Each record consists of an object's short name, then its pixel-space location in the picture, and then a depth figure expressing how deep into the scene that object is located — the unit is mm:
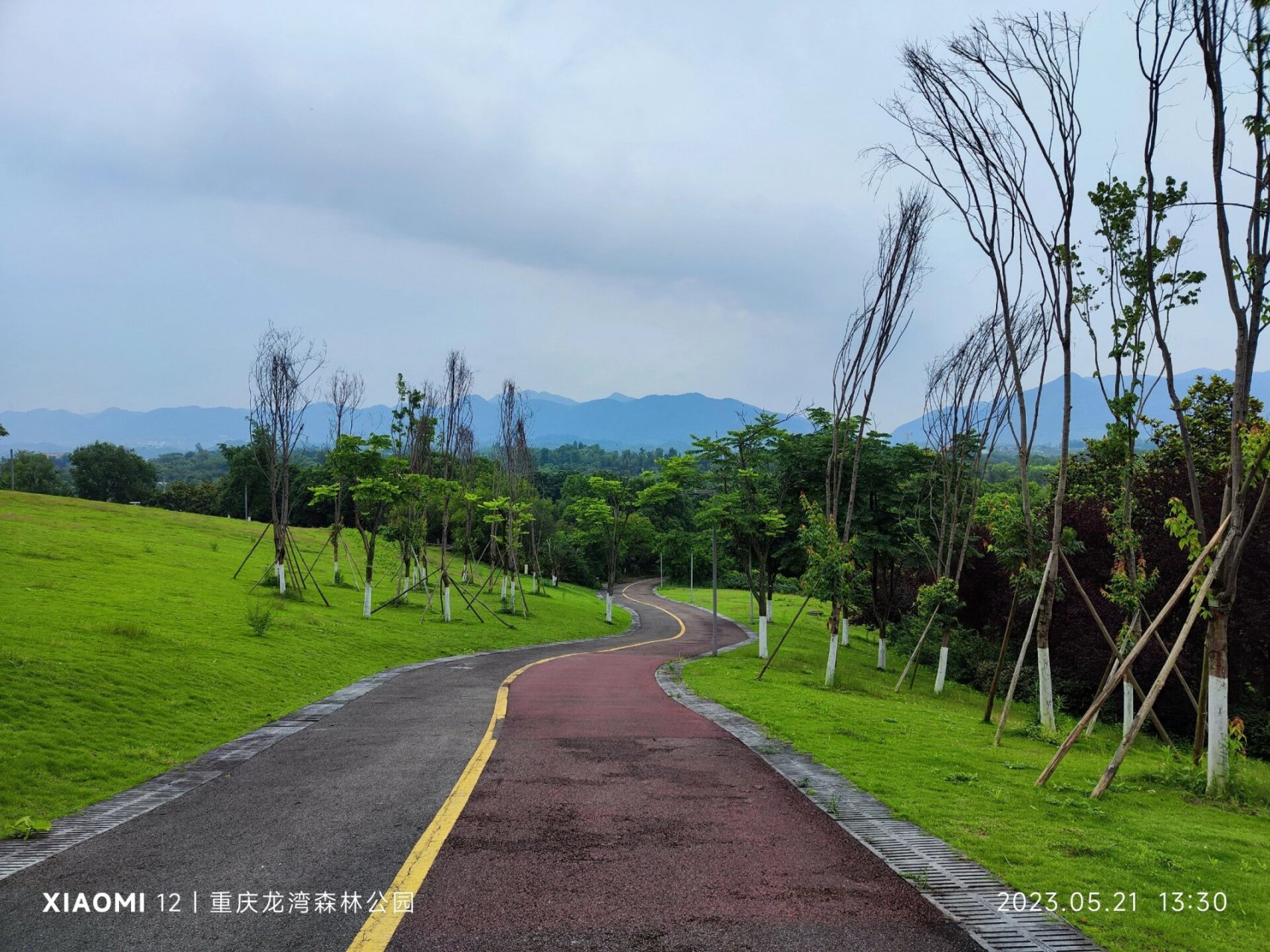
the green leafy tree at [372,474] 29453
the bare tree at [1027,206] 13141
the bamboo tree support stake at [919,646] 23047
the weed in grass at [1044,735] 13969
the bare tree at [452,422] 33938
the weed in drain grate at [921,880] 5055
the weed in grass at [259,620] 19281
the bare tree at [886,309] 23375
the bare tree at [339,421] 39031
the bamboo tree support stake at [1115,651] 11039
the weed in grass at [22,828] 5816
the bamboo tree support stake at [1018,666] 12281
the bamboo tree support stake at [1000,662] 14750
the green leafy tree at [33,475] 85250
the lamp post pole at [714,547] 26812
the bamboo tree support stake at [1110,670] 11953
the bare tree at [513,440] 41656
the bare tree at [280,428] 29750
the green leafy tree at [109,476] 88062
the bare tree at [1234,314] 9234
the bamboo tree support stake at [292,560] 30750
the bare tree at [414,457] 34750
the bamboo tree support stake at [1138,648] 8547
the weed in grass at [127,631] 15258
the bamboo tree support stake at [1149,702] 8234
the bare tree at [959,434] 24375
